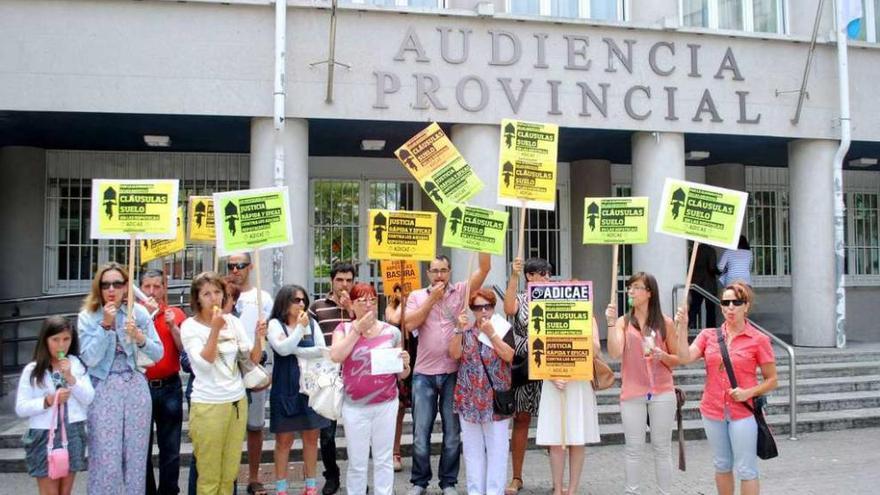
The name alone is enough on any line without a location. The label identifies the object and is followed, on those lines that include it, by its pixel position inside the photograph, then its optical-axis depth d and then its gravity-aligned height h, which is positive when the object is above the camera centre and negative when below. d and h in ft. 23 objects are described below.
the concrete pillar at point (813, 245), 36.88 +0.91
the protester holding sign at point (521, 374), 19.90 -3.04
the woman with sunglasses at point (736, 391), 16.28 -2.90
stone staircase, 24.53 -5.73
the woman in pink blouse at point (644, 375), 17.70 -2.76
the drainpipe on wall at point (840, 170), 36.60 +4.77
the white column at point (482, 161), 32.83 +4.69
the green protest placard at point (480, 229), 19.63 +0.94
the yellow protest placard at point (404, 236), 20.65 +0.80
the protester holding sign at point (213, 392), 16.38 -2.93
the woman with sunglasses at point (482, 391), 18.66 -3.34
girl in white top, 15.38 -2.79
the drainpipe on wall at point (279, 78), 30.35 +7.82
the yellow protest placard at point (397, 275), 24.38 -0.39
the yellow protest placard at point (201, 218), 25.52 +1.62
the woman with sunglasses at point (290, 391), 18.76 -3.36
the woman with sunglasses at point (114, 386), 15.85 -2.74
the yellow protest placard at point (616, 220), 19.49 +1.17
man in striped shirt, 19.92 -1.40
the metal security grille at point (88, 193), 38.42 +3.88
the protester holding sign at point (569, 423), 18.54 -4.13
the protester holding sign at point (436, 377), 19.58 -3.11
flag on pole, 36.24 +12.58
